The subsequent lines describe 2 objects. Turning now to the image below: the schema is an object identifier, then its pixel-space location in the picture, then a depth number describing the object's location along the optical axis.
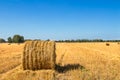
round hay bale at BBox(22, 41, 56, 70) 13.26
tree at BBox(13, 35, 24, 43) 110.71
